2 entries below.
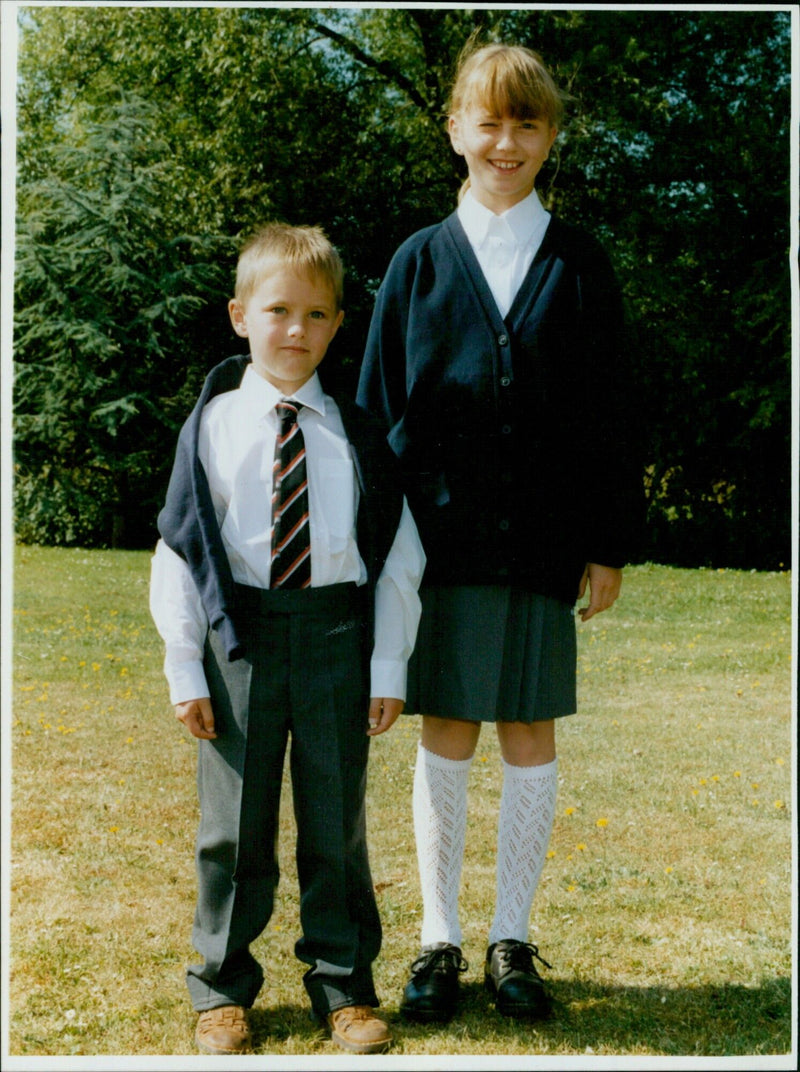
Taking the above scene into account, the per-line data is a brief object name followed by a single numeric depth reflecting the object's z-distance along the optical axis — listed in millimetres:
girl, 2705
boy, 2475
